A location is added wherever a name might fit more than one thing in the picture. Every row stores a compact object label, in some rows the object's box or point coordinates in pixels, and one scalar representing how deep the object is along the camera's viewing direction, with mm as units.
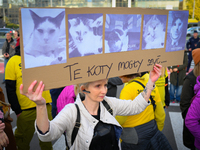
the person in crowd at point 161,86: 3656
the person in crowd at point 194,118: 2397
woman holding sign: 1907
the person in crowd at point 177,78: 6520
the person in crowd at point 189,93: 3033
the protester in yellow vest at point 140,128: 2670
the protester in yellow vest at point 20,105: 3393
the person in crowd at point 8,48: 8758
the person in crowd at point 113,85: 3418
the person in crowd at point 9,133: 2938
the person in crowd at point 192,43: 11797
